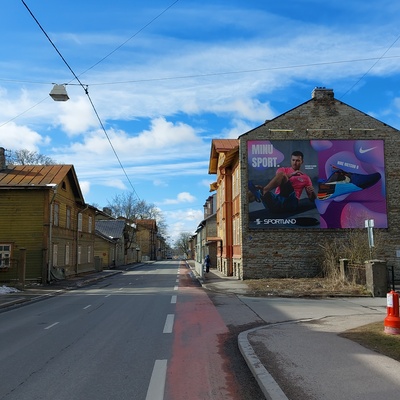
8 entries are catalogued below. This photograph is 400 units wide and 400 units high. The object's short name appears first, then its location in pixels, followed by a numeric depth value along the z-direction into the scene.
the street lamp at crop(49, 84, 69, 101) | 13.95
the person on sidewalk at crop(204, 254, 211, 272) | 36.77
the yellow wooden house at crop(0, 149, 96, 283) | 25.44
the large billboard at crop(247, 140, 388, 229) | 26.27
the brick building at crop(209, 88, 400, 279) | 26.06
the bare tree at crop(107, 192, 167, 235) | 89.19
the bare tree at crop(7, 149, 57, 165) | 58.53
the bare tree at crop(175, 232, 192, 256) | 146.38
